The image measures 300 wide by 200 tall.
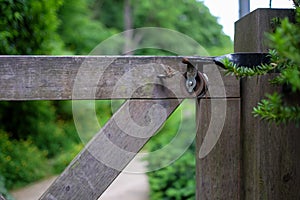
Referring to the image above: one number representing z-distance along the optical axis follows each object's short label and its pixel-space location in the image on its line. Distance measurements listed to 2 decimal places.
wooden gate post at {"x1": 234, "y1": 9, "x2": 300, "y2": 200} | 1.05
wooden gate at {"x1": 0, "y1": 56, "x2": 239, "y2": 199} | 1.03
